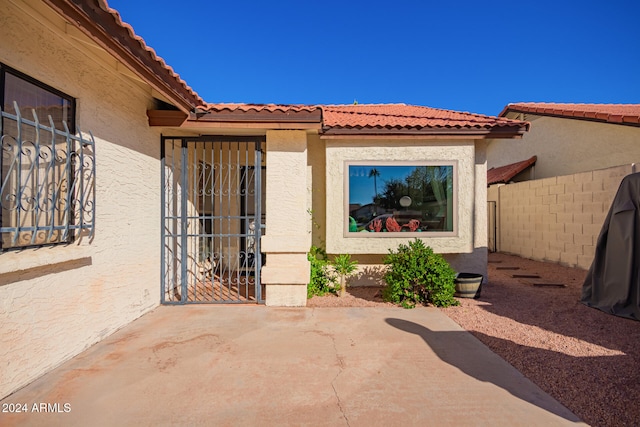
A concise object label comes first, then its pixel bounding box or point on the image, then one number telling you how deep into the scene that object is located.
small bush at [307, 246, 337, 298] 6.30
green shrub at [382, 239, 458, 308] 5.65
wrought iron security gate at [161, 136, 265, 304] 5.71
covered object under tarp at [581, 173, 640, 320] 5.18
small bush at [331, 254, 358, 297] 6.29
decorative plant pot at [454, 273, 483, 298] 6.11
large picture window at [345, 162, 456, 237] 6.68
